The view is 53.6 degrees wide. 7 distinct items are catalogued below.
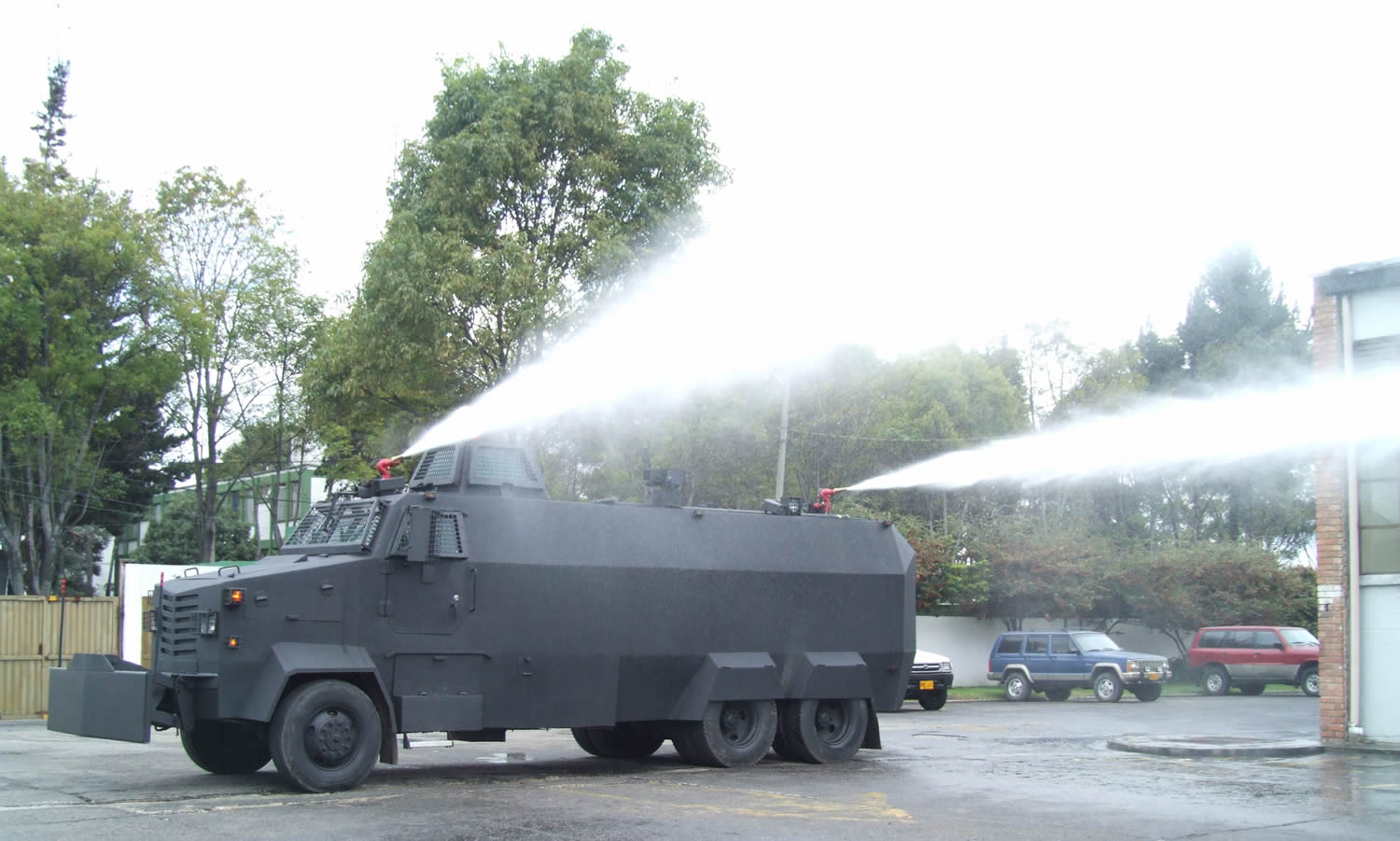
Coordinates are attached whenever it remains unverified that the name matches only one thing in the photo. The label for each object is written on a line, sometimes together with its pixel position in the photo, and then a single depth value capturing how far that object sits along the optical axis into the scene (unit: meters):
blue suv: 31.73
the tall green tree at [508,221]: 24.39
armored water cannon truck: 12.35
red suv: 34.94
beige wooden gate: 23.55
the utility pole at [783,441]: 29.58
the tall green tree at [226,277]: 37.16
